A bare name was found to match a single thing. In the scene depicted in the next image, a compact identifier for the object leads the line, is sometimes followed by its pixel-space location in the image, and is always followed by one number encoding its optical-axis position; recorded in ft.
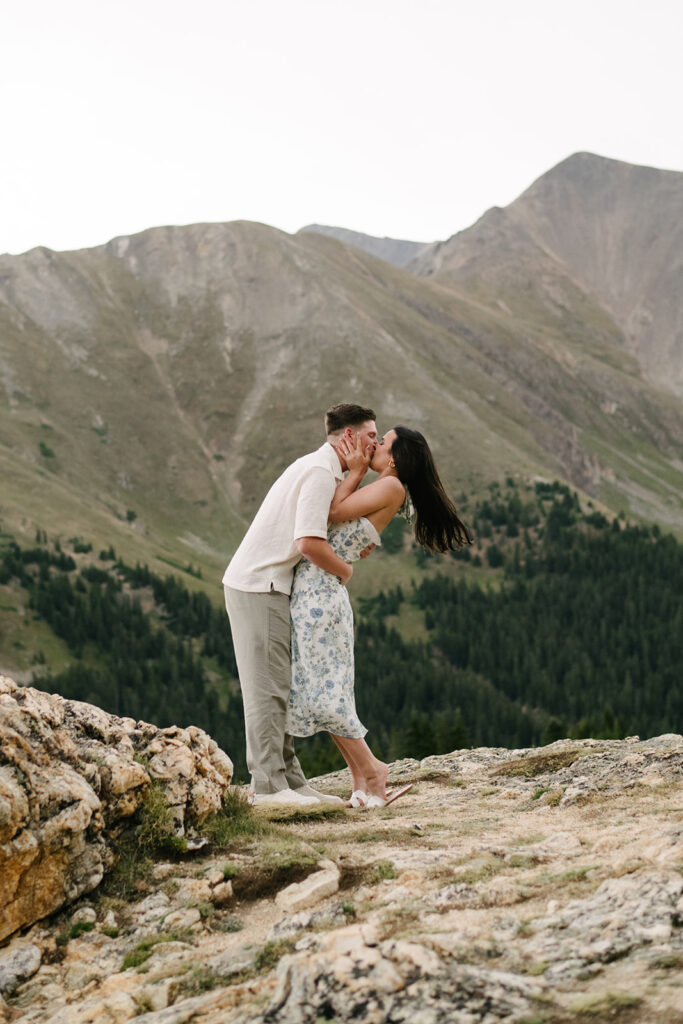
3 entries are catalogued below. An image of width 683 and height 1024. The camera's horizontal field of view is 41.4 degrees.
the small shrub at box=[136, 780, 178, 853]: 24.40
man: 33.01
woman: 32.63
